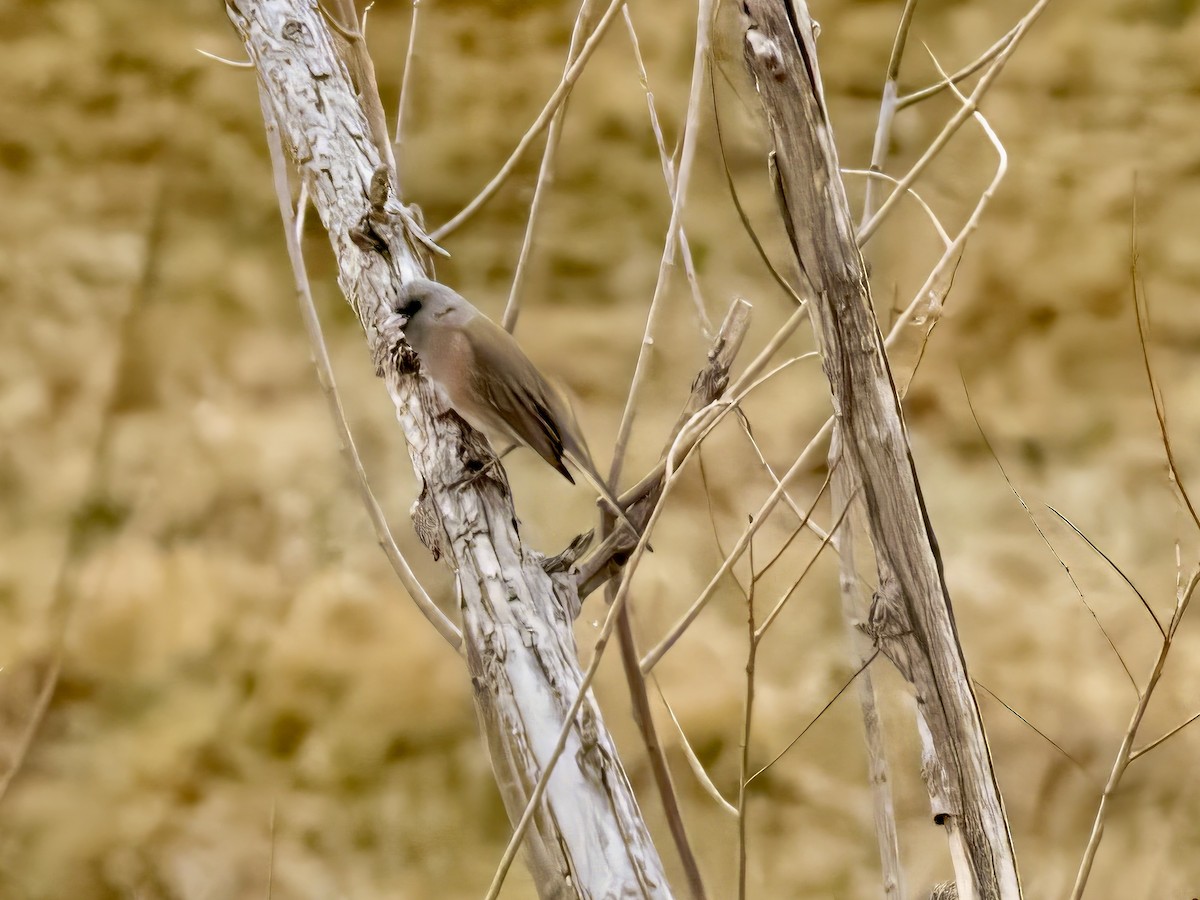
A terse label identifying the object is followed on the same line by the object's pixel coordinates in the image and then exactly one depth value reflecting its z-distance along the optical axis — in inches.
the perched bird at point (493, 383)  171.1
